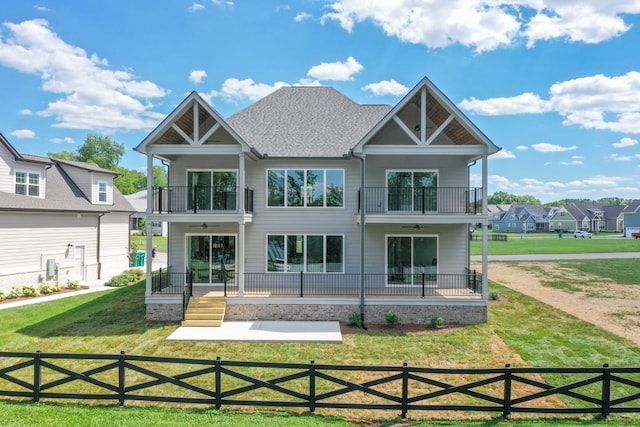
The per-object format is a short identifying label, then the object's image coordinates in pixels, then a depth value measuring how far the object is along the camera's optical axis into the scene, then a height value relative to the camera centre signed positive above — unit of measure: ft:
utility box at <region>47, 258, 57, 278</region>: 66.13 -8.28
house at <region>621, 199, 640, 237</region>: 264.31 +4.36
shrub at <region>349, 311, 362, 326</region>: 46.60 -12.11
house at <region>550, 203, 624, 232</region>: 296.71 +3.05
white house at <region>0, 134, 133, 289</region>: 61.31 -0.27
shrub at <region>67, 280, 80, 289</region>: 68.43 -11.69
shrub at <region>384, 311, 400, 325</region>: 47.34 -12.03
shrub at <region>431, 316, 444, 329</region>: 46.42 -12.25
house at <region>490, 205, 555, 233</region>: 311.88 +2.21
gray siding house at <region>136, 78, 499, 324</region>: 55.72 +0.52
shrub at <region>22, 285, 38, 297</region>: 60.90 -11.51
